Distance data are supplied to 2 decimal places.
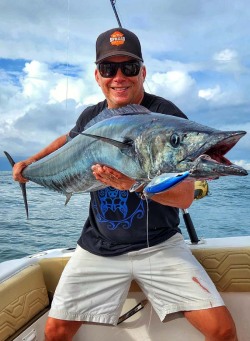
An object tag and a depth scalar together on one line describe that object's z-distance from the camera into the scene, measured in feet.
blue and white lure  5.12
